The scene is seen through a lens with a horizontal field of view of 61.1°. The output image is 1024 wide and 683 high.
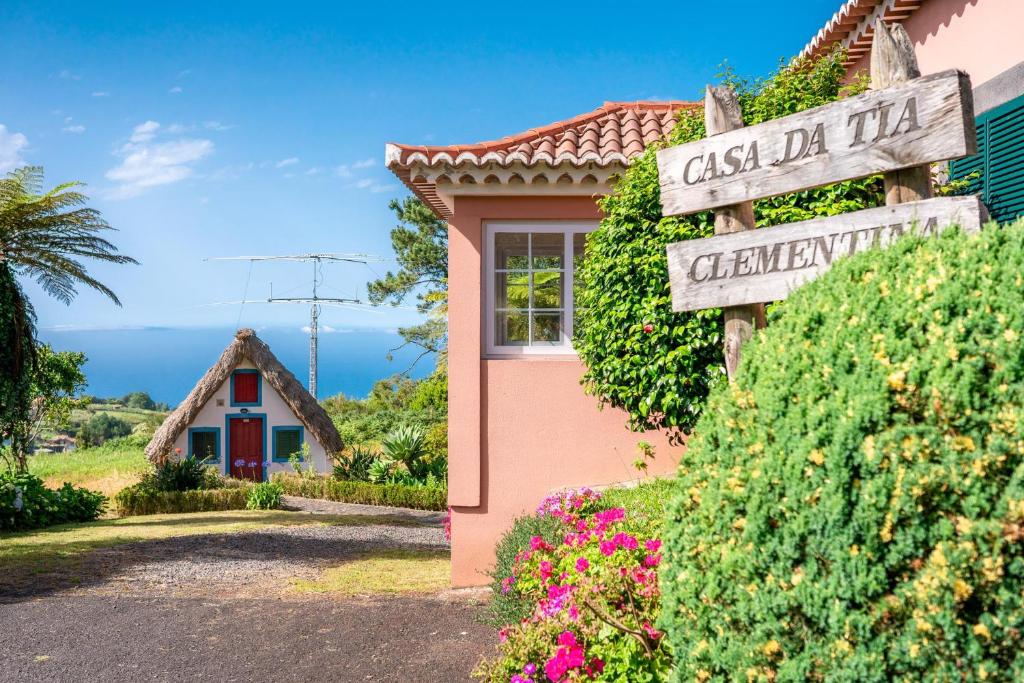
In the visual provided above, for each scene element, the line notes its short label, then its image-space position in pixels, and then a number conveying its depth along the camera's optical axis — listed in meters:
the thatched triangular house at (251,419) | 22.97
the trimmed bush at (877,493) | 2.66
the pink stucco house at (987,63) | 6.55
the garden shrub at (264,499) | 17.97
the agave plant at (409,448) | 19.83
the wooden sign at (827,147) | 3.99
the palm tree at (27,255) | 11.99
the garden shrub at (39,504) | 14.83
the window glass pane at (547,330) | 10.09
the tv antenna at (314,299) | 31.91
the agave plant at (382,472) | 20.02
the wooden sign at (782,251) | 3.97
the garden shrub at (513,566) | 6.99
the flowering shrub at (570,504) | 7.73
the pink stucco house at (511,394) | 9.46
